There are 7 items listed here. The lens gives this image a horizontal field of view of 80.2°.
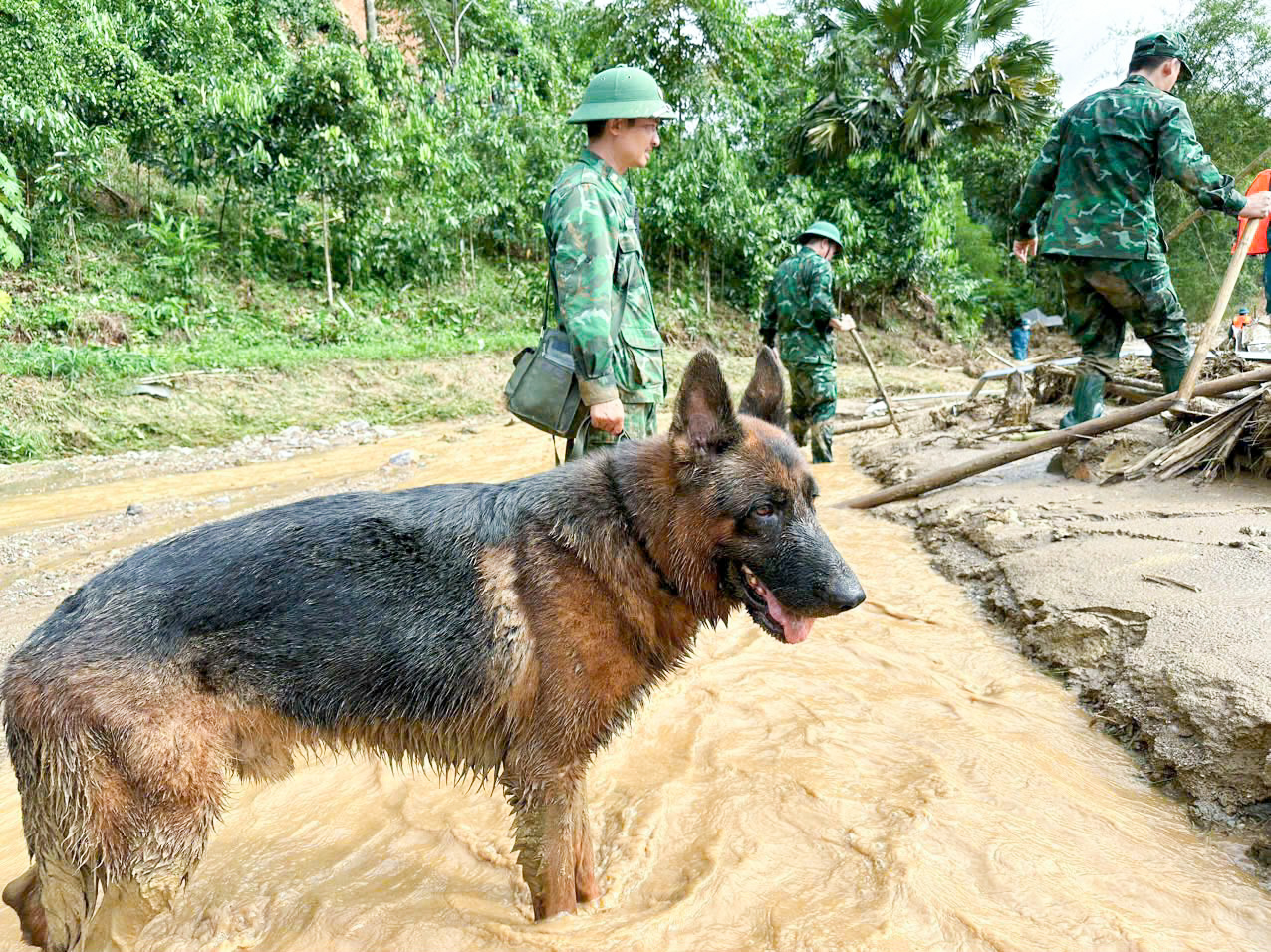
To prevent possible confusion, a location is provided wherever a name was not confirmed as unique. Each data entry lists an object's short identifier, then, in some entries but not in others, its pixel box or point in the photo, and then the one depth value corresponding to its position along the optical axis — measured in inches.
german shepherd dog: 78.5
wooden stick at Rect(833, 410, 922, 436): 407.5
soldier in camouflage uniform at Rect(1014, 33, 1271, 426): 205.0
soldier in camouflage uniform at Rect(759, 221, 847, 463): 323.6
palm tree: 741.3
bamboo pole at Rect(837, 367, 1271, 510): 209.5
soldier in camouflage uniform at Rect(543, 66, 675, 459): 131.1
